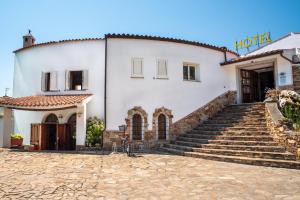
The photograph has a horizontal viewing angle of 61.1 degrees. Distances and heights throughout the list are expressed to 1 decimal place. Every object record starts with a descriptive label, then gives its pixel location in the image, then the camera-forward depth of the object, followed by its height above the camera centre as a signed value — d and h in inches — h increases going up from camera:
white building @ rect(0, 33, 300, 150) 595.5 +98.6
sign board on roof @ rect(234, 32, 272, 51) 843.5 +273.3
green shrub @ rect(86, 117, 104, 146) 562.6 -22.0
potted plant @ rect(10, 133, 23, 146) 621.3 -43.0
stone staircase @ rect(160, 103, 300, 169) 398.2 -37.8
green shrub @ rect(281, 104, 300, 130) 428.9 +14.7
